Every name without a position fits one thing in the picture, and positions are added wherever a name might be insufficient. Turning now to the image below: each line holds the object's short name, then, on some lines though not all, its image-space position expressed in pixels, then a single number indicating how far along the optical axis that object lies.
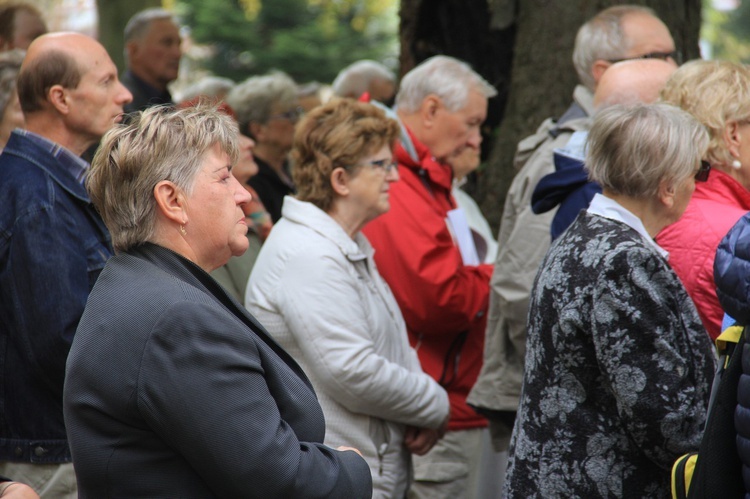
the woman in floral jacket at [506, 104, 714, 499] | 5.32
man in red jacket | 8.13
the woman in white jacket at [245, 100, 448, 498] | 6.91
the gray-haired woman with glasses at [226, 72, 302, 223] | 11.77
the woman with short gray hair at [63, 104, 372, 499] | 4.06
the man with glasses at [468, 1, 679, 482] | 7.91
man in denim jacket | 5.91
